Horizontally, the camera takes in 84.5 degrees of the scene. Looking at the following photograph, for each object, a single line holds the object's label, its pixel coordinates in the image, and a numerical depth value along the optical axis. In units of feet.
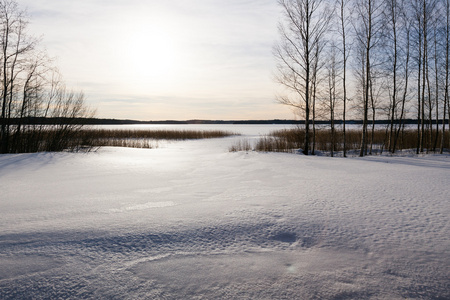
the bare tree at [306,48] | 38.96
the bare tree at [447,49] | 46.21
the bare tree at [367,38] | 39.68
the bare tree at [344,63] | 44.27
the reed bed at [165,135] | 94.41
